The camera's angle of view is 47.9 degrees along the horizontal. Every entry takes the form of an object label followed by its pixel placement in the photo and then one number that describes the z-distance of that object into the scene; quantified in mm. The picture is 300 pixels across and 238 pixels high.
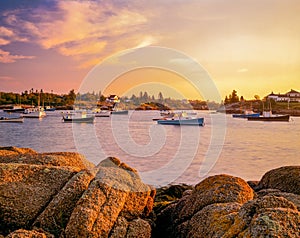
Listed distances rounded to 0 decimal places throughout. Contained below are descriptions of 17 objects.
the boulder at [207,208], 5492
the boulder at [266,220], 3992
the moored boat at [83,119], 80750
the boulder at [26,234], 5079
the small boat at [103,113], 110819
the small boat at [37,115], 107988
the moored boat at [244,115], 116938
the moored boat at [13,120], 86125
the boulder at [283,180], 8883
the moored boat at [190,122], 73625
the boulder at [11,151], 9625
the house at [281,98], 194375
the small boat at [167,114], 97919
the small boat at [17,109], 152250
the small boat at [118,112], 112650
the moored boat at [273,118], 99819
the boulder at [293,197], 6089
